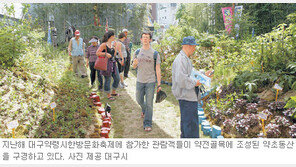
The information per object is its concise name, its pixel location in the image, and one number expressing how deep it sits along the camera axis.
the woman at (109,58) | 5.43
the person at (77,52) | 7.59
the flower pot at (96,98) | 5.51
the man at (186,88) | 2.87
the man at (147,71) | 4.04
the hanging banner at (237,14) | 9.48
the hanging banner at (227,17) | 9.80
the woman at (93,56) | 6.57
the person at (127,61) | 7.74
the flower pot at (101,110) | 4.84
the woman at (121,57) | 5.89
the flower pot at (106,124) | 4.21
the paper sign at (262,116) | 3.19
